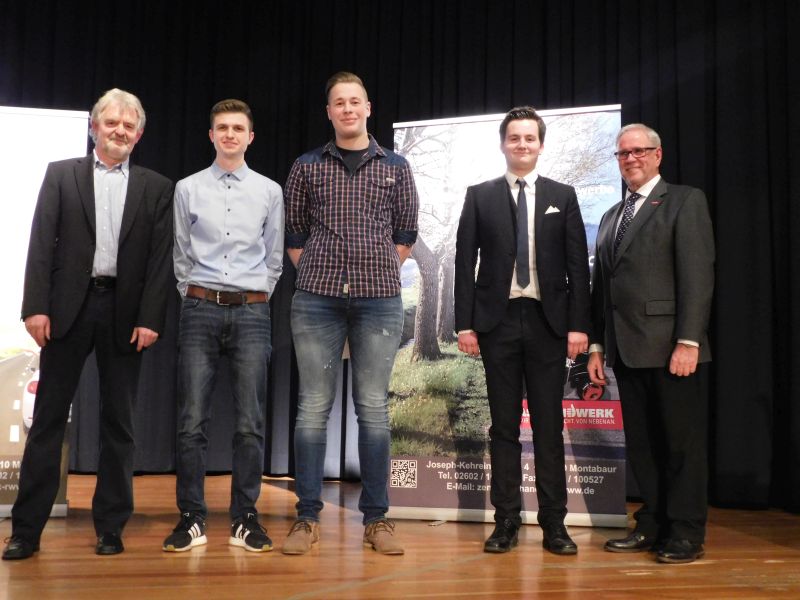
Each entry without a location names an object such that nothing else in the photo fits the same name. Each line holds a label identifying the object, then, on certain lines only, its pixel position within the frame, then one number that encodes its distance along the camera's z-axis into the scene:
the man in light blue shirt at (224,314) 2.68
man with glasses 2.62
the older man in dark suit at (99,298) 2.55
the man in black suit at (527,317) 2.72
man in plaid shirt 2.69
